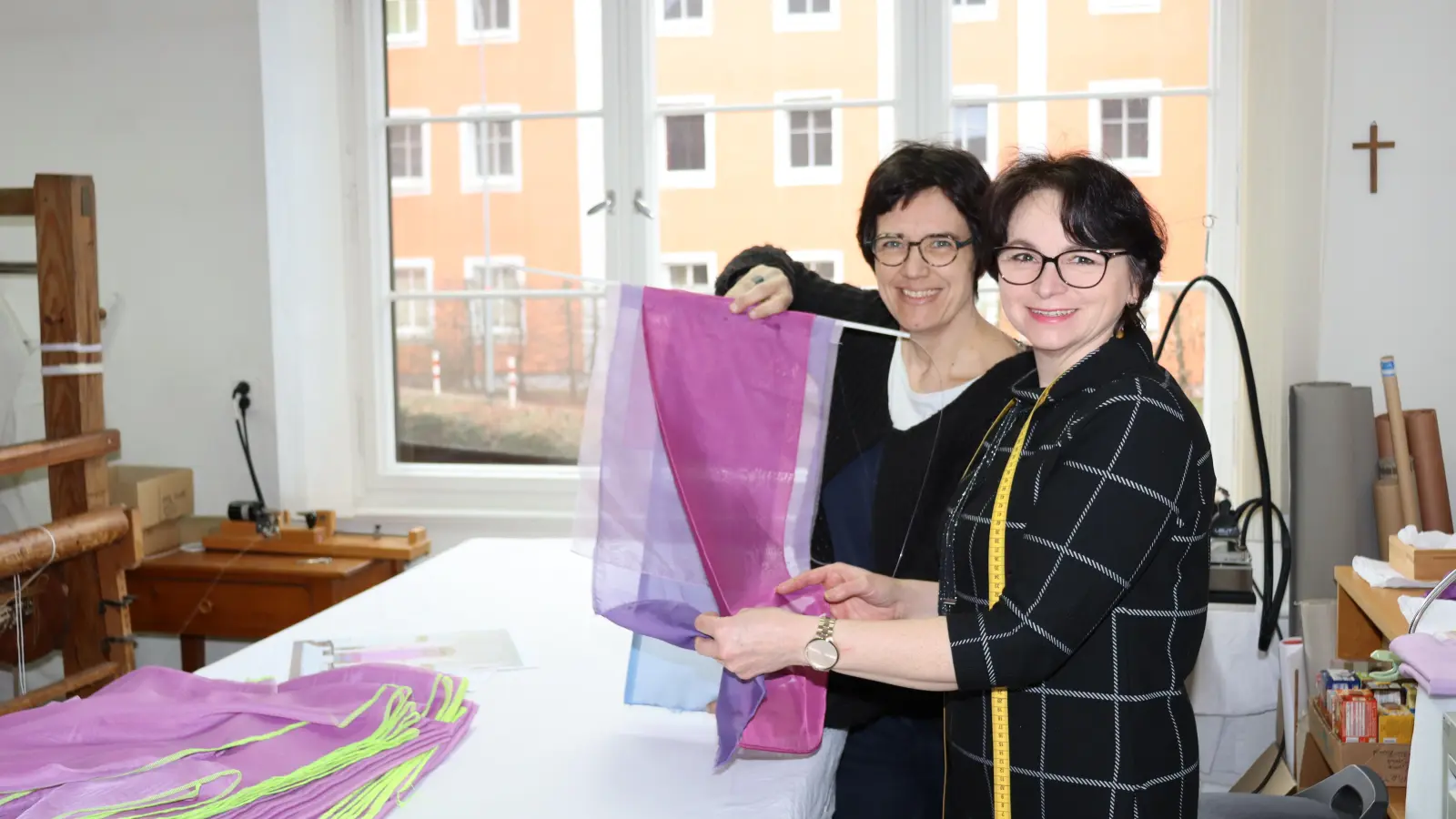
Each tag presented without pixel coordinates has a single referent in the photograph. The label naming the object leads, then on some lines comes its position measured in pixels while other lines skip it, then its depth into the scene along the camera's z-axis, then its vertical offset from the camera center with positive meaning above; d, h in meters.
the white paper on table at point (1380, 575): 2.06 -0.42
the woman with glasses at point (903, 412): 1.72 -0.11
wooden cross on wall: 2.79 +0.41
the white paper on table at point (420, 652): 1.97 -0.51
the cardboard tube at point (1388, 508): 2.57 -0.38
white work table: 1.46 -0.54
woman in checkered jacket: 1.17 -0.23
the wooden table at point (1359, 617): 2.03 -0.52
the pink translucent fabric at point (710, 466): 1.60 -0.17
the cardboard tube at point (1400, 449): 2.48 -0.25
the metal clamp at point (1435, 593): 1.72 -0.38
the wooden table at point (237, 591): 3.12 -0.63
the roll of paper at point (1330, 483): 2.64 -0.33
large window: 3.26 +0.52
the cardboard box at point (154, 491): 3.26 -0.39
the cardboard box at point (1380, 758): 2.10 -0.74
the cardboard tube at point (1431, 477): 2.56 -0.31
